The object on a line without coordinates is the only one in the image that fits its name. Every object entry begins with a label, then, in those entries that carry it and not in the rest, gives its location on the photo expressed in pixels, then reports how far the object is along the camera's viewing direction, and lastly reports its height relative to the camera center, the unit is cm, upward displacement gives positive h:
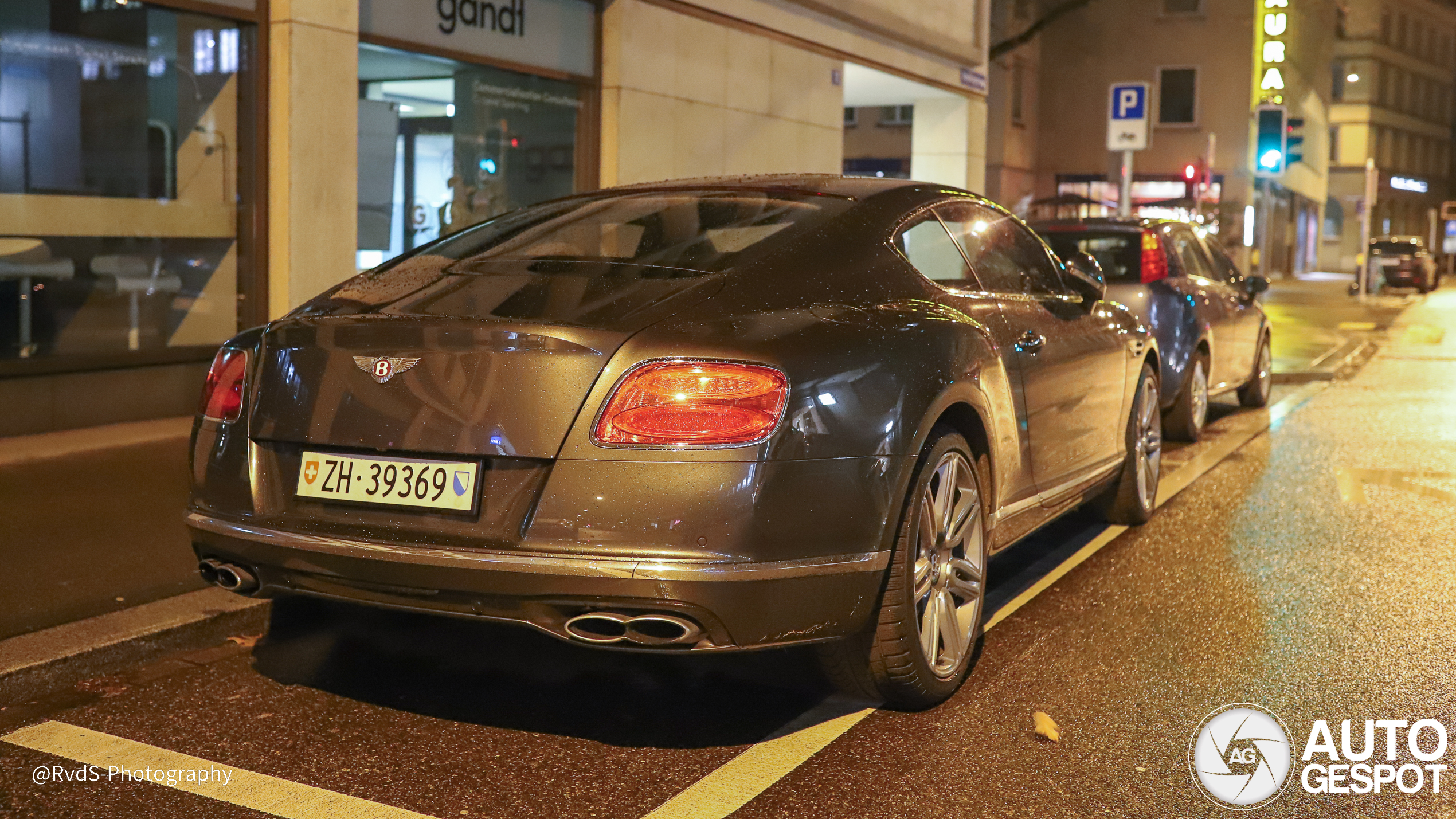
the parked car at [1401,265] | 4350 -18
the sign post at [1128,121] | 1625 +138
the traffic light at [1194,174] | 2553 +132
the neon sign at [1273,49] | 4684 +630
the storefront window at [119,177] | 862 +28
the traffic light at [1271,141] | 2383 +177
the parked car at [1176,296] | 966 -28
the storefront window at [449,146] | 1105 +69
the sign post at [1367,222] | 3659 +91
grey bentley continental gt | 358 -51
